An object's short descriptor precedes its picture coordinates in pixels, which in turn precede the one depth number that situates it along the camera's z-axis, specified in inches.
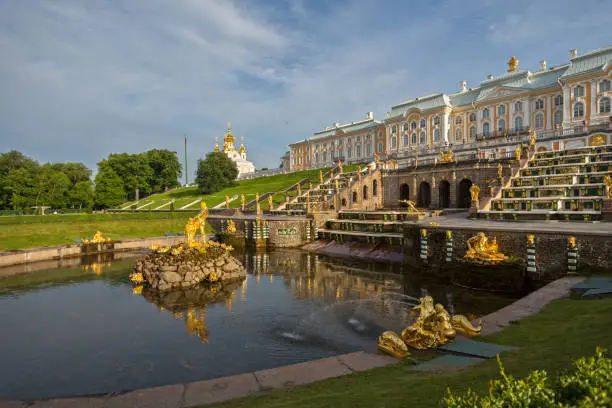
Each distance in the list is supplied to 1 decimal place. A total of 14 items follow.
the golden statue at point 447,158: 1614.2
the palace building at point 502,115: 1930.4
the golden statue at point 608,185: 857.8
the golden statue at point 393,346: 327.0
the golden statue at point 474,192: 1055.3
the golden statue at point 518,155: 1292.1
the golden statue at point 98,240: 1190.2
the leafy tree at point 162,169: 3705.7
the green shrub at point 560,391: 121.3
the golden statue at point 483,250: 667.2
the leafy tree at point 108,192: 2856.8
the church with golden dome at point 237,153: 5088.6
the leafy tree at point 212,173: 2994.6
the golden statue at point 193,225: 848.3
